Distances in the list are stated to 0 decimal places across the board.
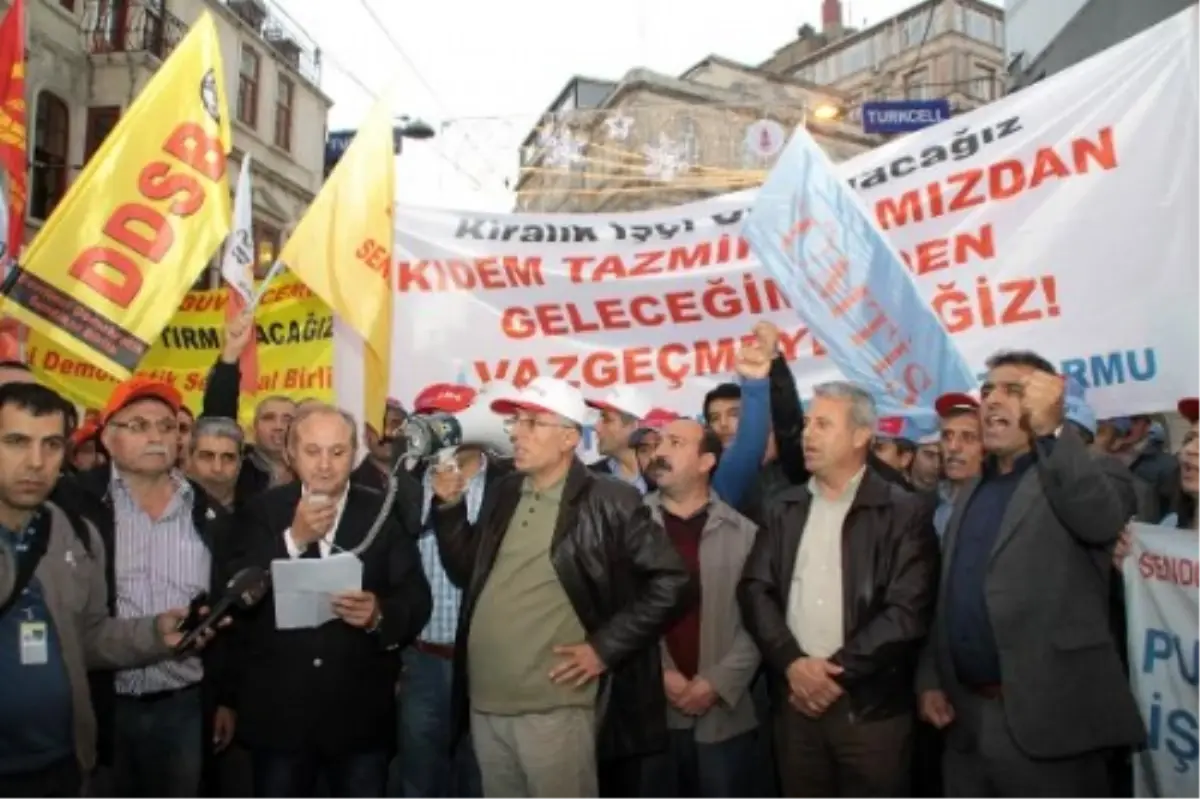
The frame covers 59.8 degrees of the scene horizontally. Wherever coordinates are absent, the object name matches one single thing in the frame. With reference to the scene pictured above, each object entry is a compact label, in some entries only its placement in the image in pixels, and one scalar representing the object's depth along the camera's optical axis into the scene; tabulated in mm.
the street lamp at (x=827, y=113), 18438
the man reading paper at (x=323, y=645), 3479
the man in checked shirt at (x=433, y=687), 4523
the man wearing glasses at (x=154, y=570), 3820
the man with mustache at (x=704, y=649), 3973
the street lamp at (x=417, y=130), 16875
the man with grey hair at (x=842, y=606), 3498
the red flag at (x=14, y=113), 4543
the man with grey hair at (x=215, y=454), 4570
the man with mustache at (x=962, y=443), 4473
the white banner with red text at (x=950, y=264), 4121
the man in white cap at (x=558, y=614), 3459
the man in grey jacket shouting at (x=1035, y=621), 3195
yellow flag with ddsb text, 4184
